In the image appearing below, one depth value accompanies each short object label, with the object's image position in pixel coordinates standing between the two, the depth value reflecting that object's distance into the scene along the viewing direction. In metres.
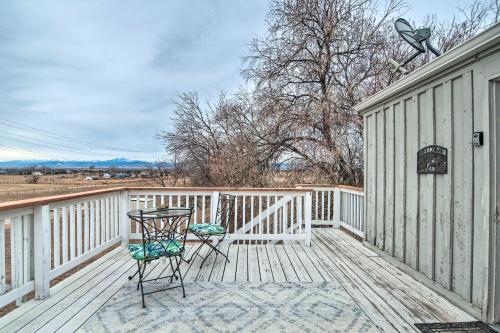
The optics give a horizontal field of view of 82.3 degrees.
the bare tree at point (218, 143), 8.51
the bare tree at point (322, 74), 8.16
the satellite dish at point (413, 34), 3.83
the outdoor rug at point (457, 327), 2.18
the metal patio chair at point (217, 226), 3.82
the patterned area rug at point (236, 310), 2.23
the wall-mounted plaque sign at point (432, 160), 2.85
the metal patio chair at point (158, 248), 2.78
